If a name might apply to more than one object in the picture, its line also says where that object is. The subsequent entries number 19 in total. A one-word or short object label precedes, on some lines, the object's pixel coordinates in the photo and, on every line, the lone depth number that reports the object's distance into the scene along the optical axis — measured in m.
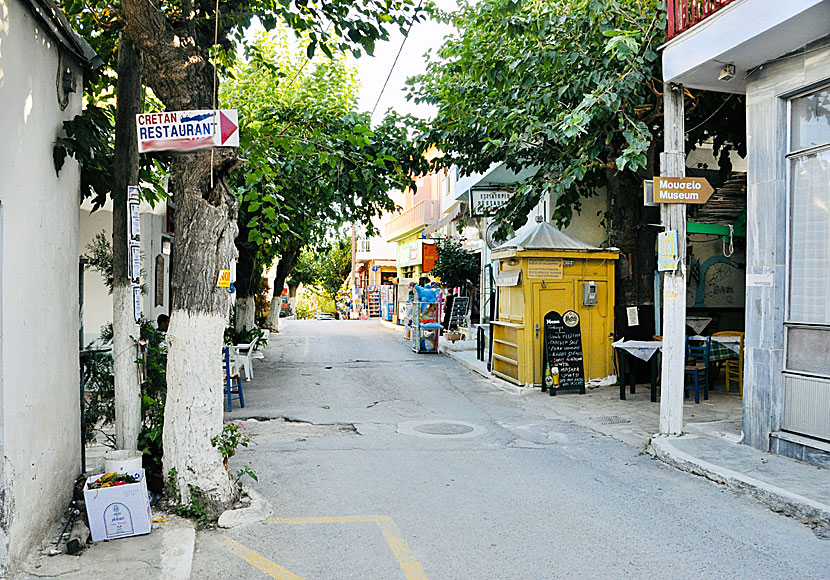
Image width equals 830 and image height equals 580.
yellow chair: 11.88
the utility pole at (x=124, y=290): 6.07
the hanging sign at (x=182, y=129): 5.51
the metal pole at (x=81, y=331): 6.26
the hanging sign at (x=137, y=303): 6.00
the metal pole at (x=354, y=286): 47.70
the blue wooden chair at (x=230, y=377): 10.79
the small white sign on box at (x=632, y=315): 12.60
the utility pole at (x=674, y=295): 8.43
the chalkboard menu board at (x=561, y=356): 12.17
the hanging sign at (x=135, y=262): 5.79
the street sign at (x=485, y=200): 14.92
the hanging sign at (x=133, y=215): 5.84
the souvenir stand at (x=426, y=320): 19.67
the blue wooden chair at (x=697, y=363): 10.98
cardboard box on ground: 5.11
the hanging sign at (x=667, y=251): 8.39
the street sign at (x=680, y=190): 8.38
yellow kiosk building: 12.64
